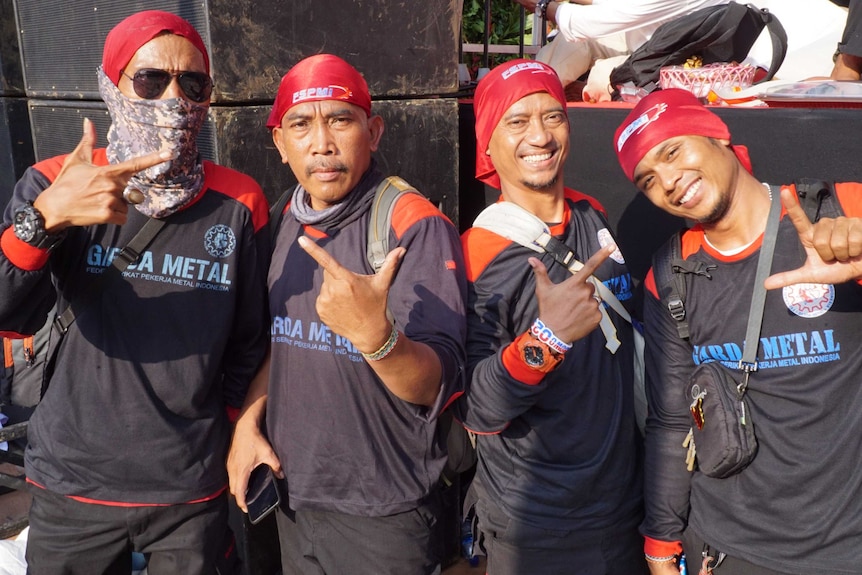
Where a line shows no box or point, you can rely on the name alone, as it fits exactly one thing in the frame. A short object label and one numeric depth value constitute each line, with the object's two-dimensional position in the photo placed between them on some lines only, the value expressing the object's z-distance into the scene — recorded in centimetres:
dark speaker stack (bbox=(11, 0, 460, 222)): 308
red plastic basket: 363
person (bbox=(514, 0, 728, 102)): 458
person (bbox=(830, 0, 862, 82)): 367
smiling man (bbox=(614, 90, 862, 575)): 210
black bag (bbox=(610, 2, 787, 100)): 377
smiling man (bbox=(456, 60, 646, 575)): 237
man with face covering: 236
